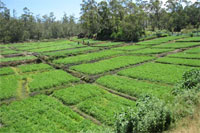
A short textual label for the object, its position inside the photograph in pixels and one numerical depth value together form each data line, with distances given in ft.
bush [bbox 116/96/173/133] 22.79
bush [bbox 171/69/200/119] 25.27
